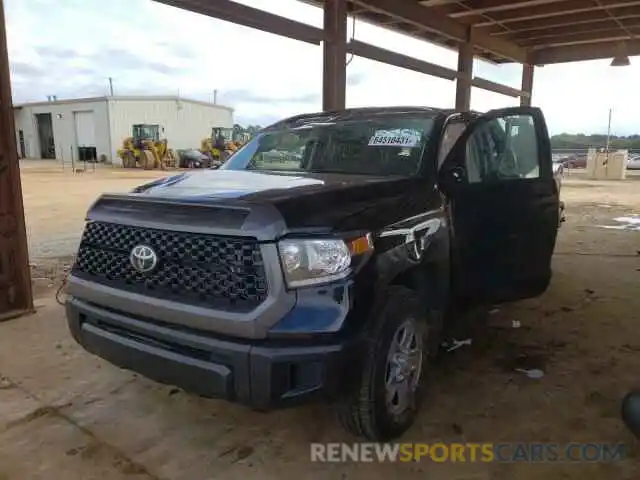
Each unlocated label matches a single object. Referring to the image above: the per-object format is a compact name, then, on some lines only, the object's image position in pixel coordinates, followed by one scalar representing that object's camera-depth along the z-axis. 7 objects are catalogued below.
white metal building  36.72
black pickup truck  1.93
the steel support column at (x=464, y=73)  9.07
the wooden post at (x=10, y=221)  3.88
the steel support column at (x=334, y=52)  6.48
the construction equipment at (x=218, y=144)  31.73
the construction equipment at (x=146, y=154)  28.28
